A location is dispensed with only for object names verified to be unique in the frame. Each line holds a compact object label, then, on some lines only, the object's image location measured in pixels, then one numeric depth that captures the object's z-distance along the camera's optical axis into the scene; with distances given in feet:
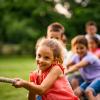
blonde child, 13.70
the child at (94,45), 26.40
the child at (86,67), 21.61
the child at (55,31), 21.84
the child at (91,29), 36.42
